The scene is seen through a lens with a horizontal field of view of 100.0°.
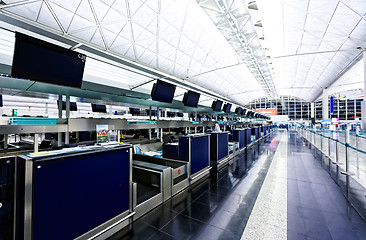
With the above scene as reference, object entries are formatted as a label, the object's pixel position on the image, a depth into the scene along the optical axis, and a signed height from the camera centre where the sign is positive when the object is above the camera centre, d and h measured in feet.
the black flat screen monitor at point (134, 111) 31.33 +2.11
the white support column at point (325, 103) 71.32 +8.89
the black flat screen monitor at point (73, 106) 19.38 +1.89
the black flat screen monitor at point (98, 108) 21.06 +1.83
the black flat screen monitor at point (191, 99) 21.72 +3.34
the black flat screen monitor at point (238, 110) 45.19 +3.60
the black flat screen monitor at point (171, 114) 42.16 +2.08
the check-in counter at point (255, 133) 38.63 -2.86
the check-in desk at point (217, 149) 17.43 -3.15
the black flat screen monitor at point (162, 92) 16.60 +3.38
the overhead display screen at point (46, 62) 8.11 +3.44
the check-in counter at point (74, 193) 4.73 -2.69
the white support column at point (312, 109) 121.29 +10.54
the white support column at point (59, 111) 11.66 +0.72
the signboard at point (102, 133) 7.80 -0.64
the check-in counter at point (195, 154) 13.19 -2.99
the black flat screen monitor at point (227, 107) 34.62 +3.30
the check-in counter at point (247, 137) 30.17 -3.07
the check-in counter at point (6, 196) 4.99 -2.50
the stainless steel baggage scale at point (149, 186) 8.60 -4.36
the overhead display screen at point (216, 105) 29.95 +3.27
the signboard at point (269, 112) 100.78 +6.61
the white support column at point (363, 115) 31.38 +1.59
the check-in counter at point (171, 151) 14.89 -2.97
